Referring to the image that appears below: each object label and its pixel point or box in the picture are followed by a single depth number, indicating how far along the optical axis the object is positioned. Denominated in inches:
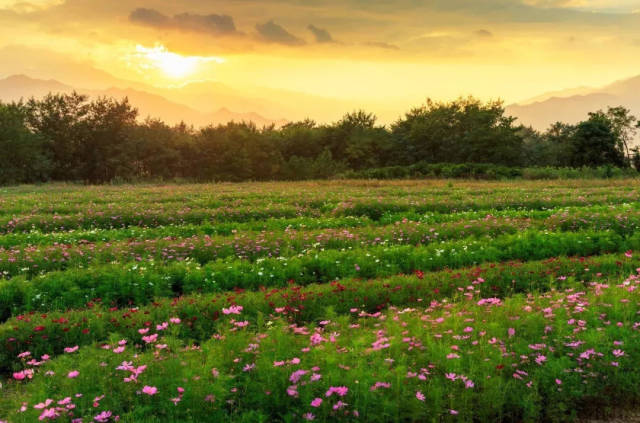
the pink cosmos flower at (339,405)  193.8
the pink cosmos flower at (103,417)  187.0
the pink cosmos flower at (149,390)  194.4
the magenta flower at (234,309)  262.8
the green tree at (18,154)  2290.8
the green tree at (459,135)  2706.7
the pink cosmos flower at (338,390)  195.6
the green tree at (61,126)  2539.4
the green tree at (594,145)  2578.7
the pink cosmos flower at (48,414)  182.4
